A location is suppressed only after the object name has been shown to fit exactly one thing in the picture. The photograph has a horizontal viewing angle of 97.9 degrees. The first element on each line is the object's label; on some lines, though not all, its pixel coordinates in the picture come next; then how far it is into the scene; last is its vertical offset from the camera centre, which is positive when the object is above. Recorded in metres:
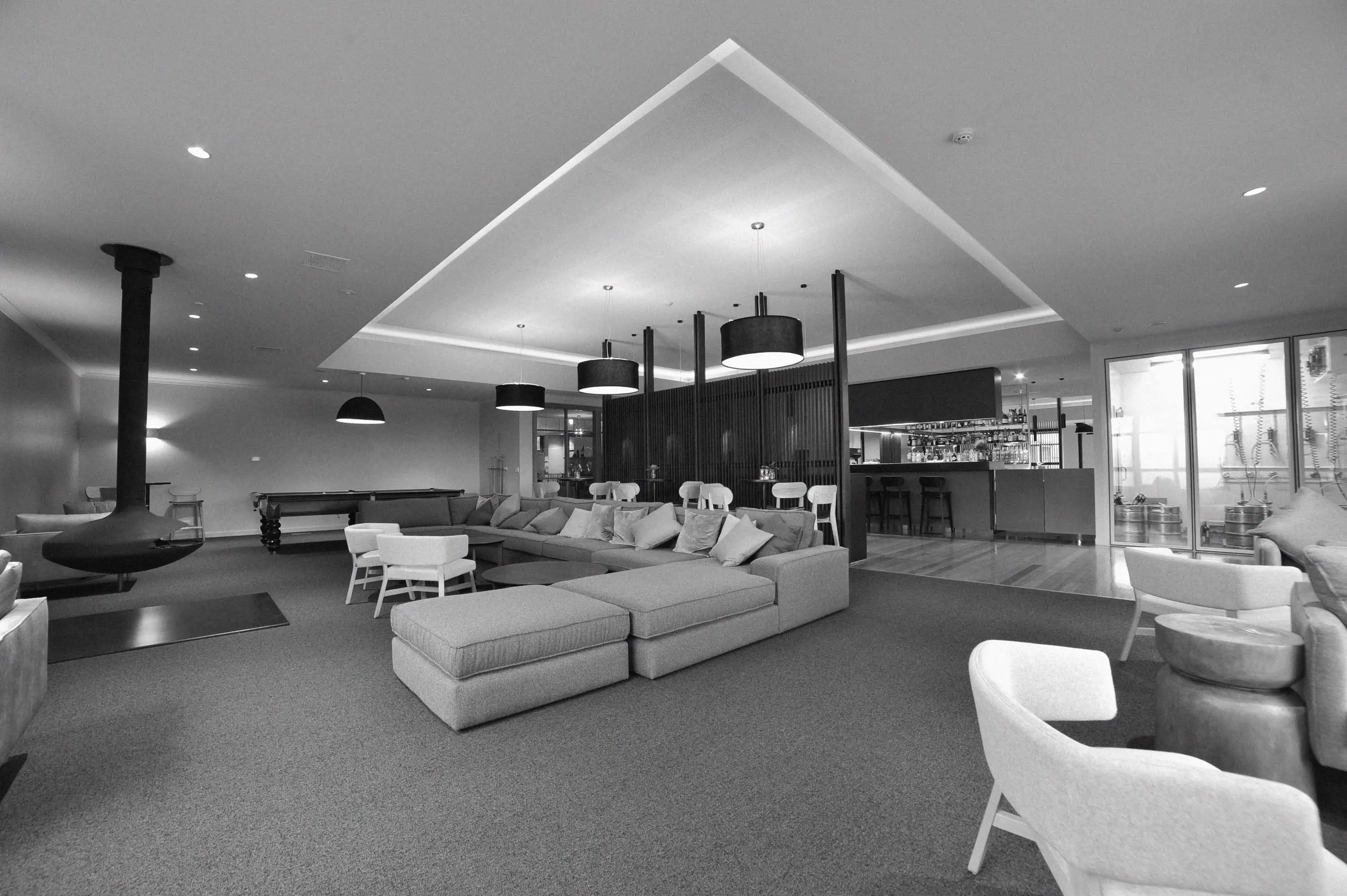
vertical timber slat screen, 7.72 +0.43
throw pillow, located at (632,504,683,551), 5.37 -0.62
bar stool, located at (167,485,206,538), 10.23 -0.66
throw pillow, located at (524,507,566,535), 6.93 -0.70
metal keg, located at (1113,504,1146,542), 8.23 -0.91
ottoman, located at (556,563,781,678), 3.26 -0.88
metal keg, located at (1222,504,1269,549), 7.39 -0.83
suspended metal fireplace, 4.64 -0.24
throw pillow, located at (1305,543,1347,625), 1.98 -0.41
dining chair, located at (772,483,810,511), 7.08 -0.36
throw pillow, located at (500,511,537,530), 7.61 -0.75
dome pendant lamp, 9.77 +0.90
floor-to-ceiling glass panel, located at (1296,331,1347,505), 6.87 +0.55
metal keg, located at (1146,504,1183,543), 7.98 -0.89
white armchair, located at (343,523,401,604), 5.23 -0.77
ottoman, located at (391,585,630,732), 2.66 -0.91
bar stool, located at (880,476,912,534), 10.48 -0.67
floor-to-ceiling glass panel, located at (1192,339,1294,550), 7.29 +0.22
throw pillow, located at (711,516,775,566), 4.43 -0.63
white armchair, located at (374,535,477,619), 4.41 -0.72
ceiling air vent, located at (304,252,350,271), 4.66 +1.65
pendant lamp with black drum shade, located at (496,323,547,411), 8.45 +0.96
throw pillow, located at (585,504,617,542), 6.21 -0.66
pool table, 8.44 -0.60
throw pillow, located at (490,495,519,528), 7.88 -0.64
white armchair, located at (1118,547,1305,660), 2.86 -0.66
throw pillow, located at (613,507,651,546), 5.78 -0.62
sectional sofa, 2.71 -0.89
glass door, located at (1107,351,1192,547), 7.96 +0.09
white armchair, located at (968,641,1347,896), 0.85 -0.57
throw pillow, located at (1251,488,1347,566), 3.62 -0.44
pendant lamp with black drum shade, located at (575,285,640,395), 7.20 +1.07
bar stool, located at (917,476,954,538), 10.06 -0.72
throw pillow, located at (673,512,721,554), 5.00 -0.62
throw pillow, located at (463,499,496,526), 8.20 -0.74
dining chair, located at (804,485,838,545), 6.69 -0.40
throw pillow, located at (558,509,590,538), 6.52 -0.70
